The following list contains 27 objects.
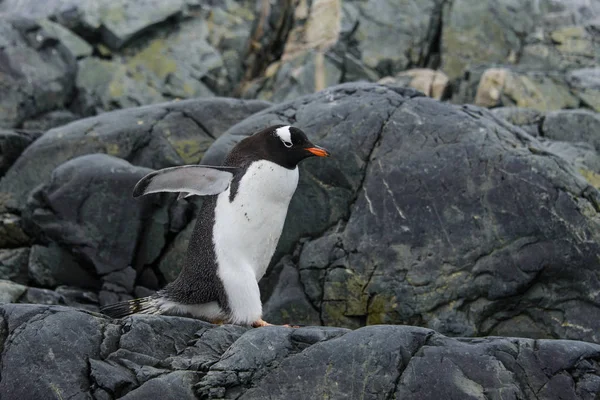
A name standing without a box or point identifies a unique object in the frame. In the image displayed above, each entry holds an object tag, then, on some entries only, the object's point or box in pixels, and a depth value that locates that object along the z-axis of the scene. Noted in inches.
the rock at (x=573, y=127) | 797.2
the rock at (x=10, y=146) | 717.3
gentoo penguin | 426.0
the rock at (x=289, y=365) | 310.2
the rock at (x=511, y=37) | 1264.8
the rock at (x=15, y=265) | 622.5
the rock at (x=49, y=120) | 1004.6
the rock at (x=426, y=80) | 1161.4
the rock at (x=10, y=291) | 492.7
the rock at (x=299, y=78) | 1171.3
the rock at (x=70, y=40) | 1162.6
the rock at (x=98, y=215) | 605.0
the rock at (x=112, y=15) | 1197.7
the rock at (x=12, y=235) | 656.4
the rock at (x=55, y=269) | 613.9
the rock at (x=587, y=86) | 1044.1
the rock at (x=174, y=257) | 601.3
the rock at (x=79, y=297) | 573.9
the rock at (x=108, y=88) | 1114.7
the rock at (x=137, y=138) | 677.9
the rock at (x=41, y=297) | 506.0
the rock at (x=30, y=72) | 1008.9
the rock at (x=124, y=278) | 600.4
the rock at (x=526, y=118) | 811.4
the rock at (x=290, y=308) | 533.6
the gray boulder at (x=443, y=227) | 517.0
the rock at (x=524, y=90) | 1030.8
